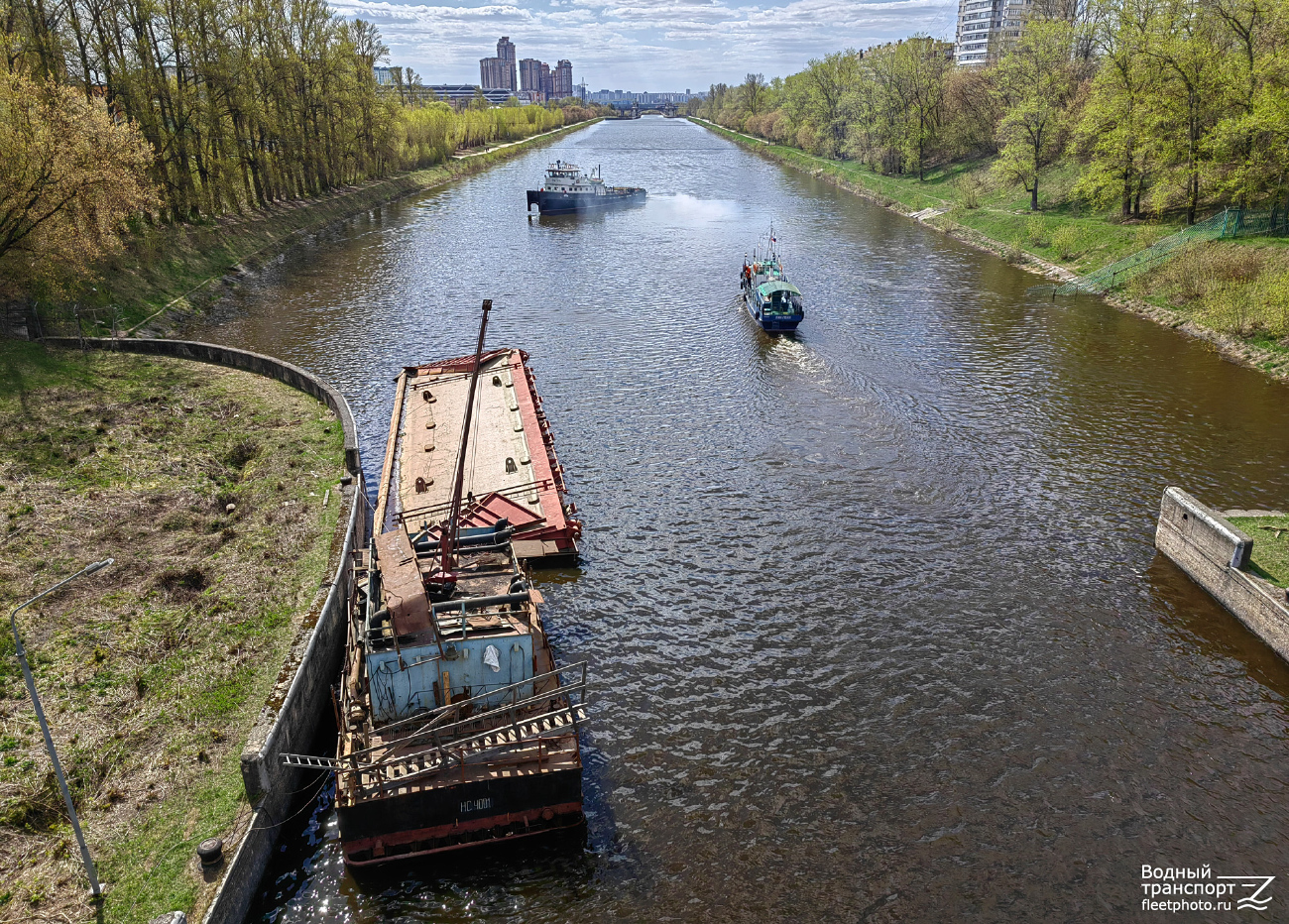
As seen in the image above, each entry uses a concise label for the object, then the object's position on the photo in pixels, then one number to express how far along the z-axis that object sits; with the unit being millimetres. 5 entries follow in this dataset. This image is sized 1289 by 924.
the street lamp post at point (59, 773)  14129
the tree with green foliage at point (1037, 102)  83812
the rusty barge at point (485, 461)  30297
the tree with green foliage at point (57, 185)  42344
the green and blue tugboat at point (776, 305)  55969
